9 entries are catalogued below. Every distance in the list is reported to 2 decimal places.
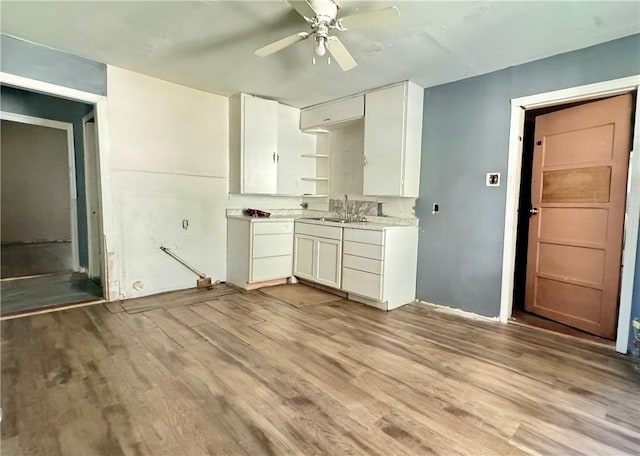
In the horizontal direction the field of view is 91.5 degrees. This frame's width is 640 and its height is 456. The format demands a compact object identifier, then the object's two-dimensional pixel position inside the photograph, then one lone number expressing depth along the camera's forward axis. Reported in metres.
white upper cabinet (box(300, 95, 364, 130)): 3.84
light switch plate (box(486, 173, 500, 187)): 3.05
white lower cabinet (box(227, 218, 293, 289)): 3.95
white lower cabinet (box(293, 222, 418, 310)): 3.31
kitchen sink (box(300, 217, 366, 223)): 4.16
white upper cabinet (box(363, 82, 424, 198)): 3.41
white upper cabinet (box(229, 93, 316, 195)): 4.05
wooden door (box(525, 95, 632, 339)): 2.61
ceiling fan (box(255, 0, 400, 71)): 1.89
